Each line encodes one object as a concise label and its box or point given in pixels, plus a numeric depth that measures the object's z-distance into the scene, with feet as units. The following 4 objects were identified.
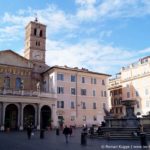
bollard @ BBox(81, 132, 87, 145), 38.63
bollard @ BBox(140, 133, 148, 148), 31.34
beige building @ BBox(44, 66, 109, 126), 104.39
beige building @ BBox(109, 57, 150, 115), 126.63
